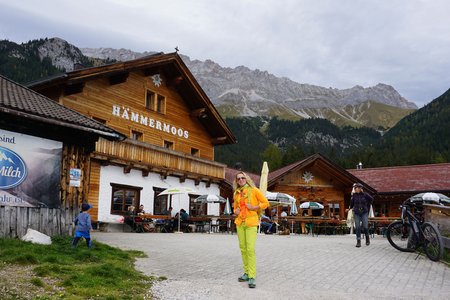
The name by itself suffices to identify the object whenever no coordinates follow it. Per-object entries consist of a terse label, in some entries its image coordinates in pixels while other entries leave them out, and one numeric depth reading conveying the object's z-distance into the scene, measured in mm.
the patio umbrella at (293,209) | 26941
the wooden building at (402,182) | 32500
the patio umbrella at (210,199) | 24203
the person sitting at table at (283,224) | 23641
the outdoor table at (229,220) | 22625
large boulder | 10555
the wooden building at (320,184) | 32344
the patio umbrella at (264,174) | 16884
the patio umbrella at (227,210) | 25603
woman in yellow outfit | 7270
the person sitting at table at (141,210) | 22438
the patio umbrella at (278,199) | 25031
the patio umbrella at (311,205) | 28203
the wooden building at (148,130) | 21203
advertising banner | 10969
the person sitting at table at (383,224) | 22930
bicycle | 10602
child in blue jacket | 10172
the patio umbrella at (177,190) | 22766
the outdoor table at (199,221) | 23016
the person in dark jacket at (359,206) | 13820
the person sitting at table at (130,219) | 21469
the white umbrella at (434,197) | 21656
